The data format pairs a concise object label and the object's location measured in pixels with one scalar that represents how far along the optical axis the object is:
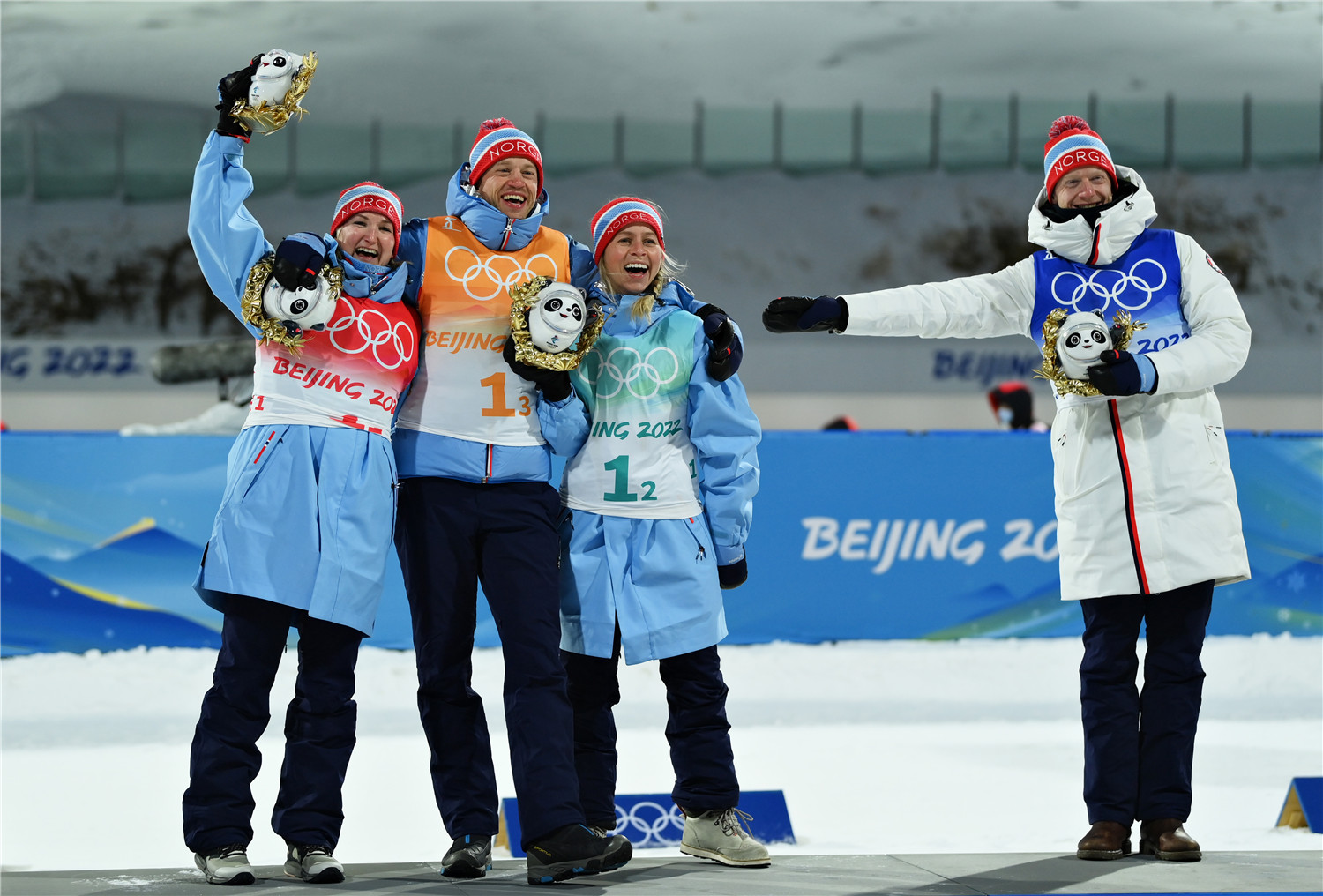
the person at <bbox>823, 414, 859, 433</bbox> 16.73
